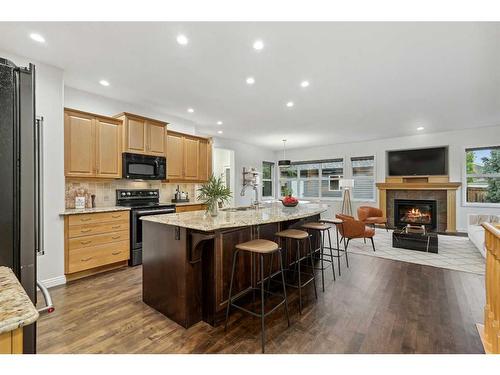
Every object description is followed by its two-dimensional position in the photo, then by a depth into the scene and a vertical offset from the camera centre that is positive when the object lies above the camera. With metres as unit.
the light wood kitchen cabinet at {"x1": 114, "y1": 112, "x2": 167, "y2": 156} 3.83 +0.92
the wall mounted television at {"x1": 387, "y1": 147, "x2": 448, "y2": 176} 6.34 +0.67
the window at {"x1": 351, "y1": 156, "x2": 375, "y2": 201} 7.48 +0.29
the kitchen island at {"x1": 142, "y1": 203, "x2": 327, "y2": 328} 2.07 -0.73
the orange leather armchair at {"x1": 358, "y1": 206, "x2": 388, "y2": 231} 6.01 -0.80
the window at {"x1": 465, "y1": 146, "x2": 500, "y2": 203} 5.79 +0.27
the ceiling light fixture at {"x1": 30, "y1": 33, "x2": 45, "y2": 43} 2.35 +1.53
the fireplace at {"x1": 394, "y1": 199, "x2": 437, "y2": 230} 6.42 -0.77
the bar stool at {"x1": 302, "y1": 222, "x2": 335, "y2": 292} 3.04 -0.53
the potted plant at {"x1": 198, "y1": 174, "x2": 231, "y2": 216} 2.62 -0.07
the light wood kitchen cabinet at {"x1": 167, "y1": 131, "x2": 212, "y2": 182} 4.67 +0.64
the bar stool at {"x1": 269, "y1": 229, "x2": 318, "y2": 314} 2.52 -0.53
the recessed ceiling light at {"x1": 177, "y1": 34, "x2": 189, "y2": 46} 2.34 +1.51
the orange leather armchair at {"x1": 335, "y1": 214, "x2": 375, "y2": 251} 4.41 -0.81
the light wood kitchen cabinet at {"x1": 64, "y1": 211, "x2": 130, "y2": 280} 3.07 -0.77
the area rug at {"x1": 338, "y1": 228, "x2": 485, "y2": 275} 3.69 -1.25
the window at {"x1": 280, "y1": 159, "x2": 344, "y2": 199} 8.32 +0.32
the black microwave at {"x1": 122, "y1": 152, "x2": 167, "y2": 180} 3.83 +0.37
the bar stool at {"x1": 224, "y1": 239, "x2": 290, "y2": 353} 1.97 -0.52
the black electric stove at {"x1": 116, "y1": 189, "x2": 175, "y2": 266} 3.67 -0.33
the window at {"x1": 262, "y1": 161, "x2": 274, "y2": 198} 9.08 +0.33
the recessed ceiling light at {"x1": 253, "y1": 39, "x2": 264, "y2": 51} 2.42 +1.50
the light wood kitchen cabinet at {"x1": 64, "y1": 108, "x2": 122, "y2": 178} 3.31 +0.65
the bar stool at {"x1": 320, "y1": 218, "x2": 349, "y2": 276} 3.68 -0.57
